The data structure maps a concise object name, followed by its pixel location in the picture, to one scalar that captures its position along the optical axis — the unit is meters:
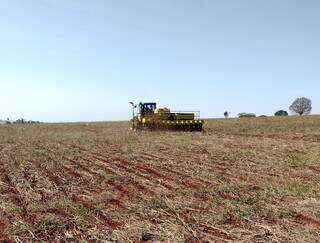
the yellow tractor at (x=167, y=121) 22.11
